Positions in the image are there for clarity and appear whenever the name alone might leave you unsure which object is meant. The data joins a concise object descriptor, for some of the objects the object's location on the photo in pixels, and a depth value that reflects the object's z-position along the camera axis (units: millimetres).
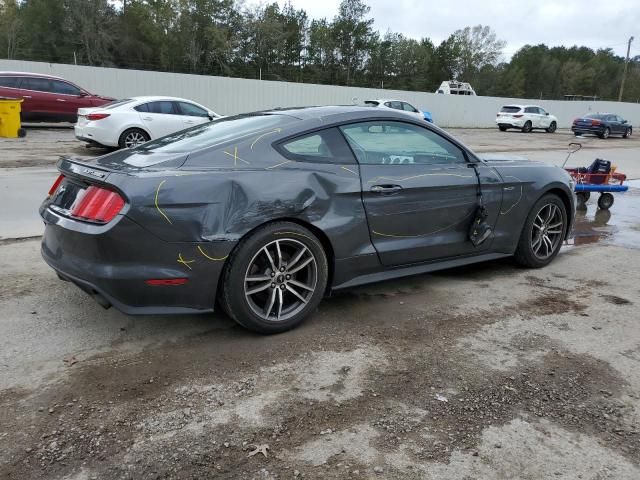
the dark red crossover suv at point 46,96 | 16531
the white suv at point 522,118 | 33469
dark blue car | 32312
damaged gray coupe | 3207
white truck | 46344
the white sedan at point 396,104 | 25438
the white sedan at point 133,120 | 12836
